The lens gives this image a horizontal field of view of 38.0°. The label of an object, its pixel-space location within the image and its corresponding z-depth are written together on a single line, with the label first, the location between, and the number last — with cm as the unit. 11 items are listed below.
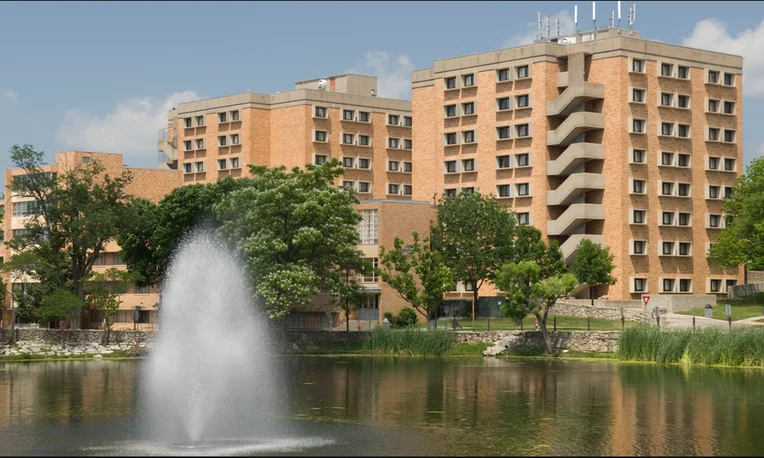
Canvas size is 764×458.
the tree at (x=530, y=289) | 7994
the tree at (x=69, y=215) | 9400
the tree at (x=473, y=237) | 10919
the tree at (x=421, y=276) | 9400
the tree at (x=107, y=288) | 9188
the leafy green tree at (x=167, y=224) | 10544
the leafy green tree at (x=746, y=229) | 10544
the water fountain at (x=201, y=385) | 3944
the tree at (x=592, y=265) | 10950
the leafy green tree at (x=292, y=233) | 8450
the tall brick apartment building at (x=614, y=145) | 11956
